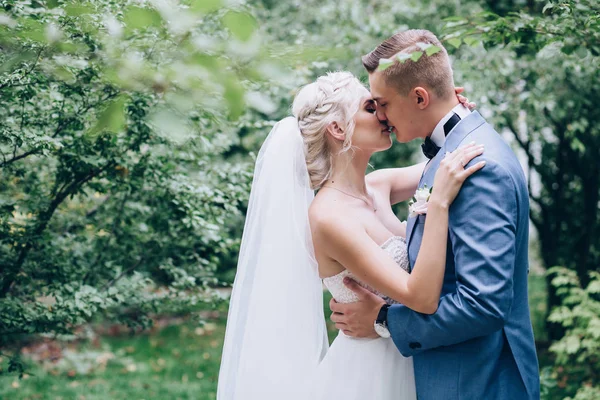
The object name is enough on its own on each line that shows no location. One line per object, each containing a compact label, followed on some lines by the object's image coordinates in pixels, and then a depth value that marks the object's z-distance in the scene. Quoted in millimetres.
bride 2801
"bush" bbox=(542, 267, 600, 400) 4848
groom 2160
